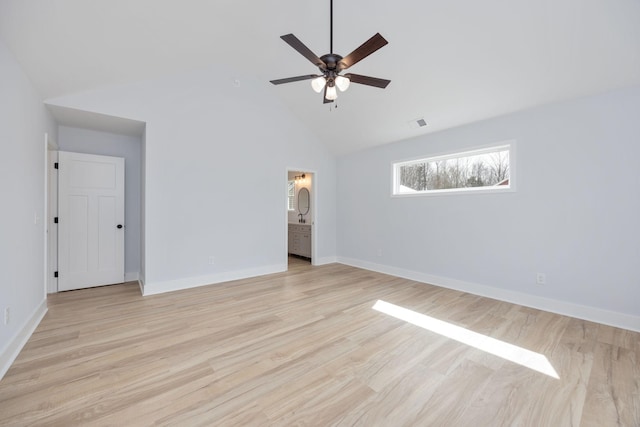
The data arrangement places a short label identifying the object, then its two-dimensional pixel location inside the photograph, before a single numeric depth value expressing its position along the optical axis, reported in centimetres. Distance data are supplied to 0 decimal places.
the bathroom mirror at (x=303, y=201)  674
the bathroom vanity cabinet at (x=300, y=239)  637
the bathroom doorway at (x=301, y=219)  596
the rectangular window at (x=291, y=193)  732
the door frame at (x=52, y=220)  380
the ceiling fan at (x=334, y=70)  209
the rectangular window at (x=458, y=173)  374
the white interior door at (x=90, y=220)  392
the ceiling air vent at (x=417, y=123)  423
